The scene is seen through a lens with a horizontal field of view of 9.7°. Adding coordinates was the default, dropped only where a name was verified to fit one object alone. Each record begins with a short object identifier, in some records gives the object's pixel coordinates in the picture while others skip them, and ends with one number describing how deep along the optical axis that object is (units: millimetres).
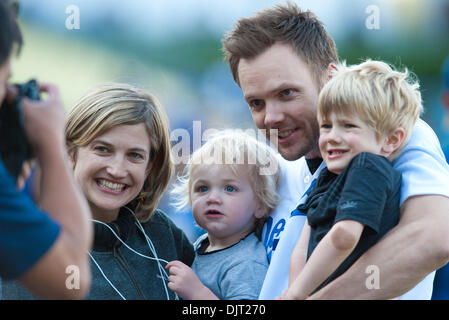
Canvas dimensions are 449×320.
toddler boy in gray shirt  4619
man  4407
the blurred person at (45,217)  4173
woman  4558
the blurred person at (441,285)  4653
